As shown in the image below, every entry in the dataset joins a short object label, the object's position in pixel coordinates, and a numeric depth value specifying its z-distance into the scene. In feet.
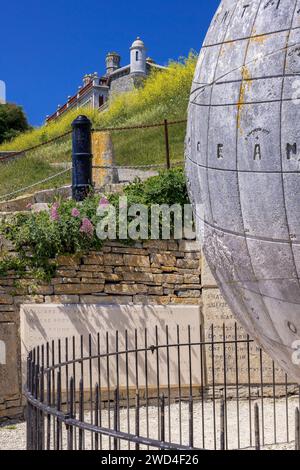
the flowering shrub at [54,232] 29.35
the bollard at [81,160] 34.96
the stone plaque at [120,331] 28.58
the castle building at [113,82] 131.23
